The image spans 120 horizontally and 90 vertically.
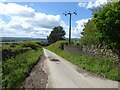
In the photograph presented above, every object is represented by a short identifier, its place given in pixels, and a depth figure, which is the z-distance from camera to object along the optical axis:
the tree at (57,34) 35.73
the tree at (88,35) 10.27
